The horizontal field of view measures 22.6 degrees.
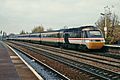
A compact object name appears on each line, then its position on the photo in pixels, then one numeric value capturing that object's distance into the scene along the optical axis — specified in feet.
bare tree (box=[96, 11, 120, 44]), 168.62
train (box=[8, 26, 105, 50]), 105.09
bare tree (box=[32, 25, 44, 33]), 519.60
